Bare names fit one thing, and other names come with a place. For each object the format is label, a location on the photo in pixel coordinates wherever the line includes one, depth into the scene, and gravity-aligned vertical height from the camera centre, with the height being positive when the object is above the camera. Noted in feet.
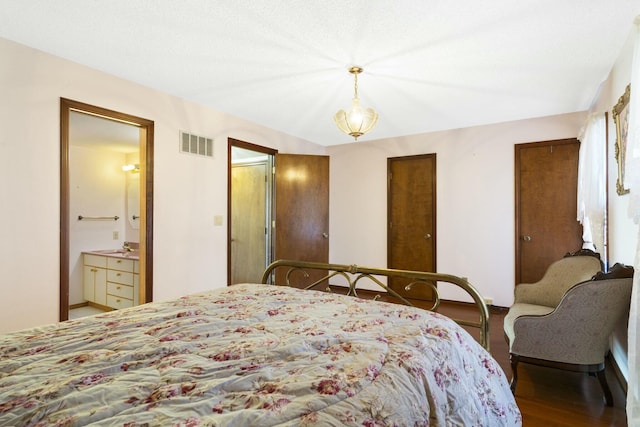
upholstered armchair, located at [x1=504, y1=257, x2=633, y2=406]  6.61 -2.43
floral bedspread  2.55 -1.51
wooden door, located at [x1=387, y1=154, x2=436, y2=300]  15.11 -0.01
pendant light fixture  8.58 +2.60
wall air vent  10.92 +2.47
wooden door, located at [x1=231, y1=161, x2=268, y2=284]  15.80 -0.28
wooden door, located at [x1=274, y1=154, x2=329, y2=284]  14.67 +0.36
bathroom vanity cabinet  12.37 -2.64
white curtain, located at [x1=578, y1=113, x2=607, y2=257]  9.34 +1.16
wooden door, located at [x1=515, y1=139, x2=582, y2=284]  12.30 +0.43
